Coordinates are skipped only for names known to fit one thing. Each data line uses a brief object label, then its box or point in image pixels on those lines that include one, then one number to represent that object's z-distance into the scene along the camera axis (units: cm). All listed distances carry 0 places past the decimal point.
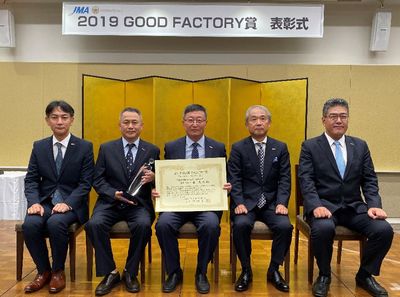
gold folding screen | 584
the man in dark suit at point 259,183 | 320
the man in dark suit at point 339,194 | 305
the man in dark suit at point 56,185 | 314
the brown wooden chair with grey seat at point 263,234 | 319
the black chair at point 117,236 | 320
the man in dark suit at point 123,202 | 311
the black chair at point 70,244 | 323
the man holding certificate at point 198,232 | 310
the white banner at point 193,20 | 585
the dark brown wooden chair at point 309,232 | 317
